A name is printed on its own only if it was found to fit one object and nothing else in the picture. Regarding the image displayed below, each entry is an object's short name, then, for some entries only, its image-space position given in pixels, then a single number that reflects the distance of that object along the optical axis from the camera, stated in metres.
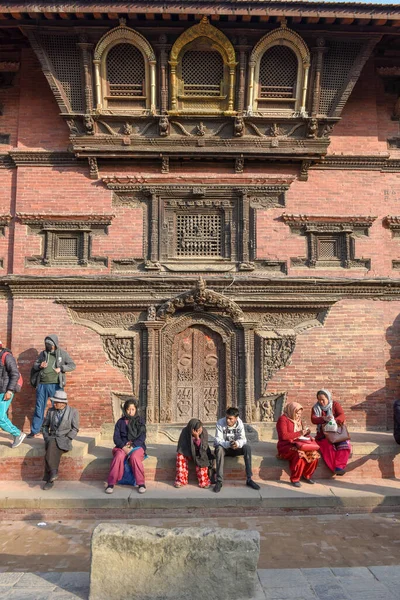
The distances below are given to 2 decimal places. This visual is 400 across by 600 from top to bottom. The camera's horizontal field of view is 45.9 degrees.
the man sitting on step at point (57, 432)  7.18
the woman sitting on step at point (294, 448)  7.25
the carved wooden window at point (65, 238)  9.68
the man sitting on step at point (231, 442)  7.06
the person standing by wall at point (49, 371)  8.62
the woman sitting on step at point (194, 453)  7.12
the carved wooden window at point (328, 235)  9.80
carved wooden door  9.47
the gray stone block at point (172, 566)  3.90
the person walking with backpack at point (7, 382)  7.99
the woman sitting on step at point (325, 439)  7.47
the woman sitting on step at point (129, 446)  6.96
